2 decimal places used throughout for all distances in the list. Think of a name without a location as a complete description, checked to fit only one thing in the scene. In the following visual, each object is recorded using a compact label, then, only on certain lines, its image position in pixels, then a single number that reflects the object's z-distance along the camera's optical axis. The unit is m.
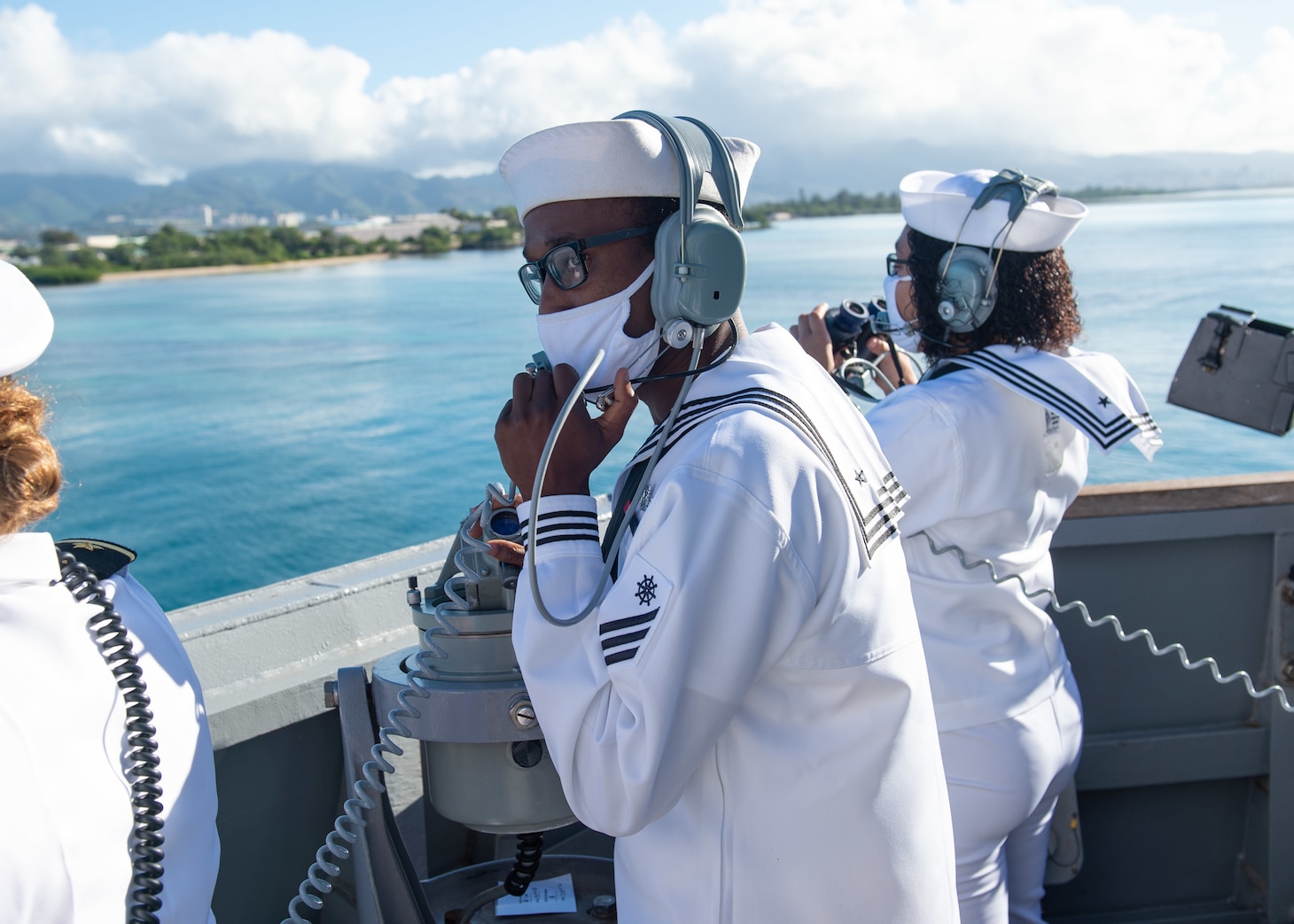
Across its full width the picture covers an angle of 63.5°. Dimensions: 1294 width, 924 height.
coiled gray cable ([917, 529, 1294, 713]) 1.89
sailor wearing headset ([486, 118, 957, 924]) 1.03
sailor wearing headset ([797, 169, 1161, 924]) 1.86
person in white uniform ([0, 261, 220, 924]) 0.99
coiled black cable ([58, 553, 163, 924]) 1.09
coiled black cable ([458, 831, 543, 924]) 1.50
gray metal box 2.58
